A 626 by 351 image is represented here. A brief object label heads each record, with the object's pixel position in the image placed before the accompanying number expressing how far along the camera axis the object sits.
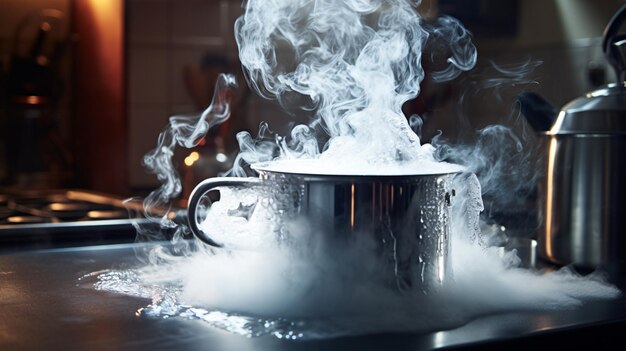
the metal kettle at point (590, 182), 0.85
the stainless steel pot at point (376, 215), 0.63
